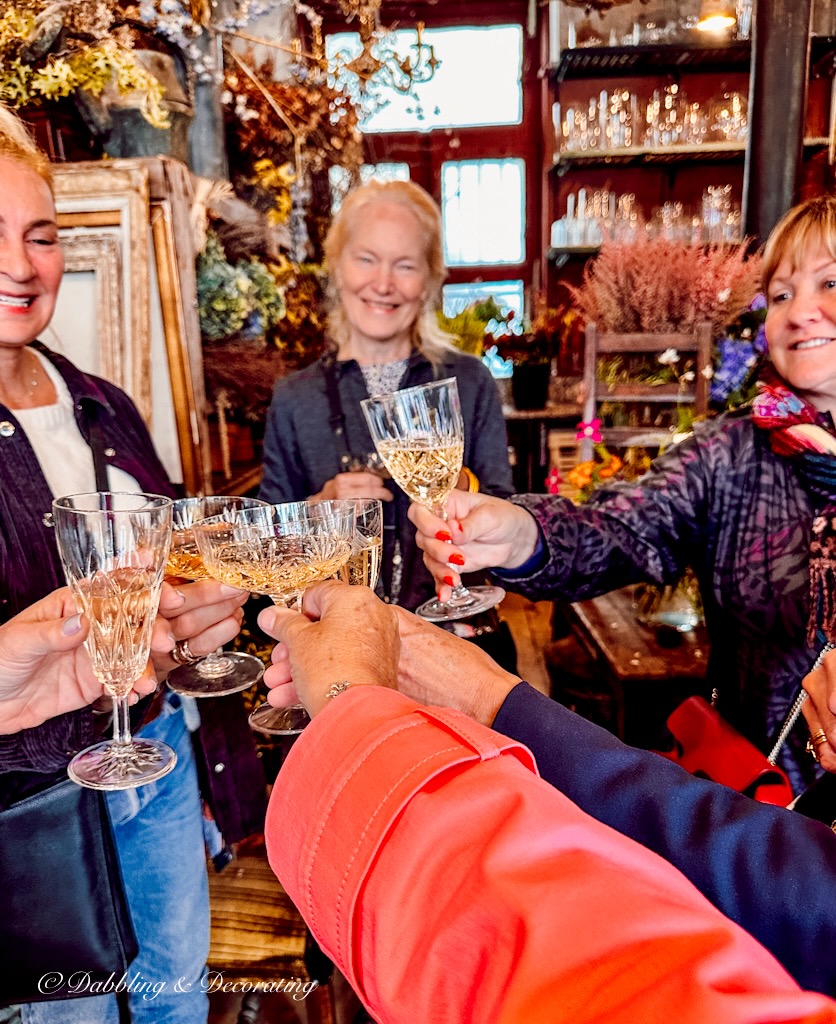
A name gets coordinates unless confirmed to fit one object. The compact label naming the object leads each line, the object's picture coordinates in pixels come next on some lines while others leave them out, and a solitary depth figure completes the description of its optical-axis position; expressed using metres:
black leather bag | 1.17
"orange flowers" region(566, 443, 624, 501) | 2.48
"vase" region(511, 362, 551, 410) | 4.99
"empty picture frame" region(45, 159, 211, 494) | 2.42
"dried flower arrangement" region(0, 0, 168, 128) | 2.22
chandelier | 2.93
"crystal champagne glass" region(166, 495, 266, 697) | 1.21
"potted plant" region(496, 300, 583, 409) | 4.90
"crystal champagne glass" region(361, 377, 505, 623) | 1.37
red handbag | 1.13
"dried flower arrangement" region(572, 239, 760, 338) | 2.66
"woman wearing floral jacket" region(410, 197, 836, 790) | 1.40
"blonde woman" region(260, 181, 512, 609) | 2.27
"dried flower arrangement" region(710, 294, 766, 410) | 2.45
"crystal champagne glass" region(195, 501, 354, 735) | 1.00
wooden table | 2.00
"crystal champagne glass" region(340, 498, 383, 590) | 1.06
